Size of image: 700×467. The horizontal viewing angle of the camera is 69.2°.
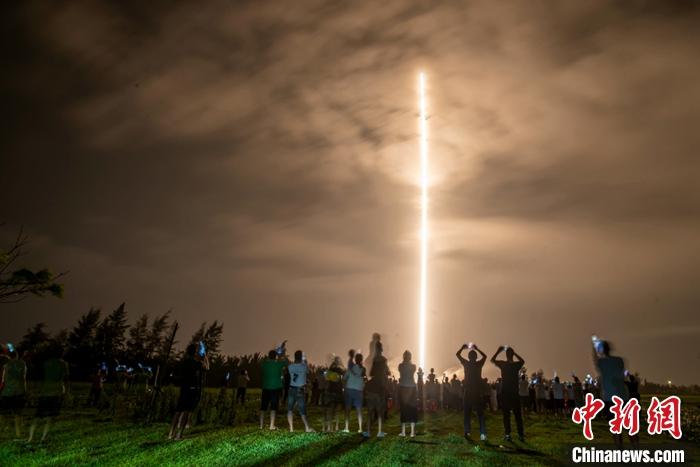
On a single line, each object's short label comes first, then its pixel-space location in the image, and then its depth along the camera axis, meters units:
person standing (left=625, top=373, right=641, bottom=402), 15.62
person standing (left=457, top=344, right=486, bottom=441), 12.62
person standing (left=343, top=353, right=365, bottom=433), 13.17
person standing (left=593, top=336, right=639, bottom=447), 10.14
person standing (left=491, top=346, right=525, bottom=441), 12.49
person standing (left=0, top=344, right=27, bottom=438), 11.86
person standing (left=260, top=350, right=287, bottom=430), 13.30
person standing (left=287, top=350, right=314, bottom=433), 13.44
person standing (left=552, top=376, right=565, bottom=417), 24.77
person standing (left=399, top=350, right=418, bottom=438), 12.93
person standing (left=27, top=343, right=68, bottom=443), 12.36
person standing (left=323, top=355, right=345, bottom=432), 14.19
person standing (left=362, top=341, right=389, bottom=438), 12.88
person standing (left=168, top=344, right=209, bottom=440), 11.71
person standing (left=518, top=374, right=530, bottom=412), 22.70
